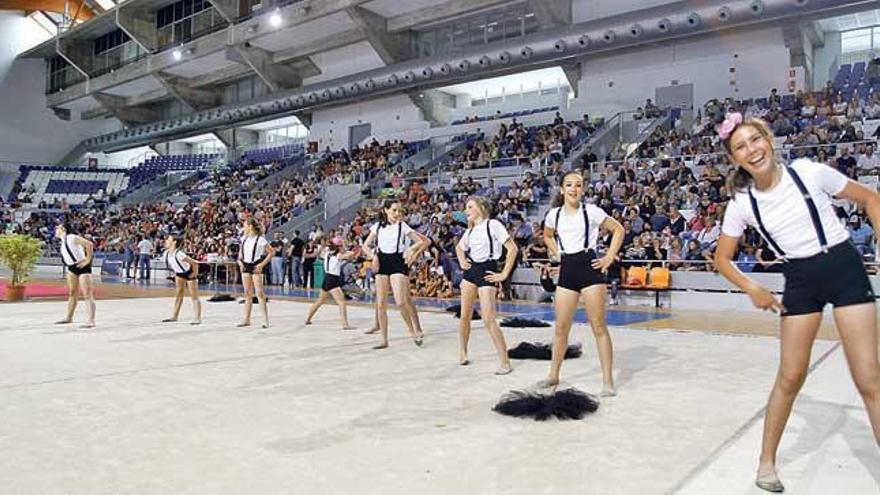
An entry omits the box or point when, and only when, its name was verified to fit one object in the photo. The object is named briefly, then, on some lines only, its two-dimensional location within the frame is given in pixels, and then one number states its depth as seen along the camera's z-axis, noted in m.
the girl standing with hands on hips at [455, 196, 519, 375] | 5.98
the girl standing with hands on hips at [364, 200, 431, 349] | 7.50
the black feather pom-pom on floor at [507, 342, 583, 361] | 6.84
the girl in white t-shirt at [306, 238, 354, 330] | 9.69
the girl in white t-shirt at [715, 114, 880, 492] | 2.80
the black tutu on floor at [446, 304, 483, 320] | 10.81
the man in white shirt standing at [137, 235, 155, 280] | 23.61
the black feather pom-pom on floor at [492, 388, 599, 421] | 4.27
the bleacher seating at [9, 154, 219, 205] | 40.19
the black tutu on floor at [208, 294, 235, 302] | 14.51
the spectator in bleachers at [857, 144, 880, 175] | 13.61
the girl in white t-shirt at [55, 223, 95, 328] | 9.35
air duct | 17.94
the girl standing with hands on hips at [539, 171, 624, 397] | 5.02
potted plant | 13.74
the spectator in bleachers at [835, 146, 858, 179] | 13.51
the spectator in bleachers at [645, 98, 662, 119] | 20.66
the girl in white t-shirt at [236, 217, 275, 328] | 9.78
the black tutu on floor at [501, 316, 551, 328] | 9.78
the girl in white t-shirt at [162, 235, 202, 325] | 10.20
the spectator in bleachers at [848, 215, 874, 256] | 12.11
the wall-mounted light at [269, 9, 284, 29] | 27.48
